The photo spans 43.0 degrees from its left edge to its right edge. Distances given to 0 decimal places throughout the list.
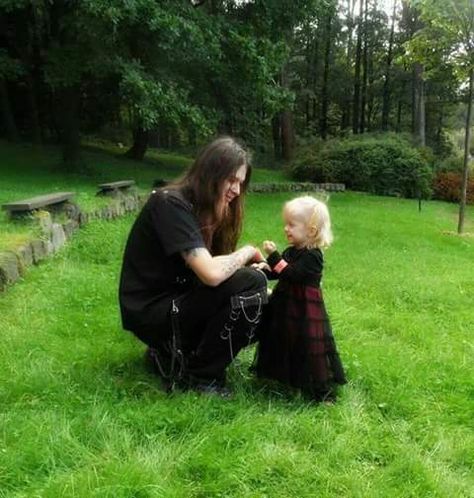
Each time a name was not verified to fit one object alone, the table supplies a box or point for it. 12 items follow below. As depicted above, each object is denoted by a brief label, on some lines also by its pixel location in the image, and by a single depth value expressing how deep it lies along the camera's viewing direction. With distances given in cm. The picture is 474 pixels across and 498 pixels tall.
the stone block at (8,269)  415
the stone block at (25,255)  466
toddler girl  273
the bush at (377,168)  1642
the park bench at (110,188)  902
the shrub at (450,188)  1719
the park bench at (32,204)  582
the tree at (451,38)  868
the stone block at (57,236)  561
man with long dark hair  255
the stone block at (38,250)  504
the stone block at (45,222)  550
